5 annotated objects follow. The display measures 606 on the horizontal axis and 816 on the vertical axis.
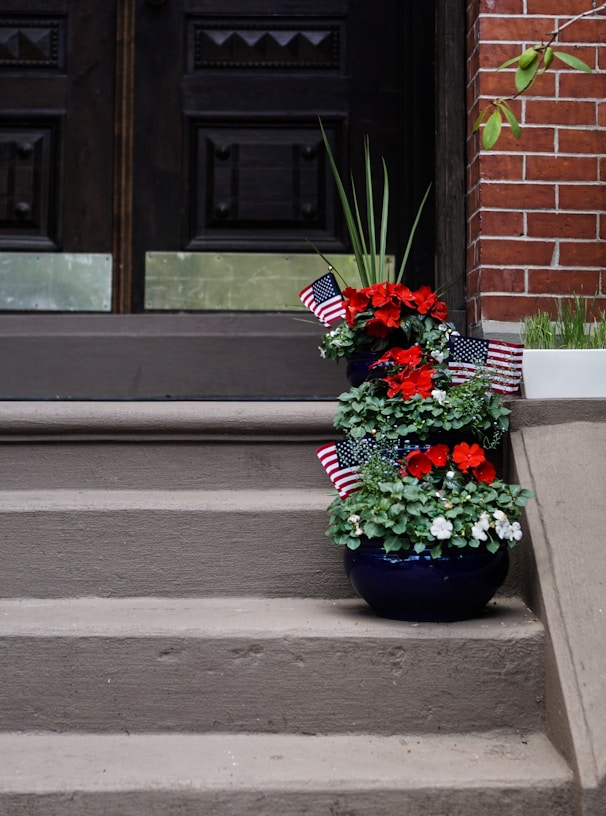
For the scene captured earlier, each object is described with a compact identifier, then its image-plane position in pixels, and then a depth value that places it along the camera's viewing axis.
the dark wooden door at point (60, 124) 3.33
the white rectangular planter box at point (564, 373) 2.31
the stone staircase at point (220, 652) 1.67
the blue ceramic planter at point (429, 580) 1.92
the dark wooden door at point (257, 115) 3.34
